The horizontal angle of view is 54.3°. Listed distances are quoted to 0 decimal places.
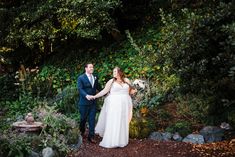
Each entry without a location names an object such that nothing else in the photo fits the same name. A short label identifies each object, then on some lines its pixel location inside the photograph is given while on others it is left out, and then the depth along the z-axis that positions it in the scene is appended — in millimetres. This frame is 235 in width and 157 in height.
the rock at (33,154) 4176
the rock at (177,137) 5431
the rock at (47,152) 4247
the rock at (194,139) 5279
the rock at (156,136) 5500
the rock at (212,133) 5336
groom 5215
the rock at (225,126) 5475
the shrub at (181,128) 5487
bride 5137
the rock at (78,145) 4881
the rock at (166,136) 5468
